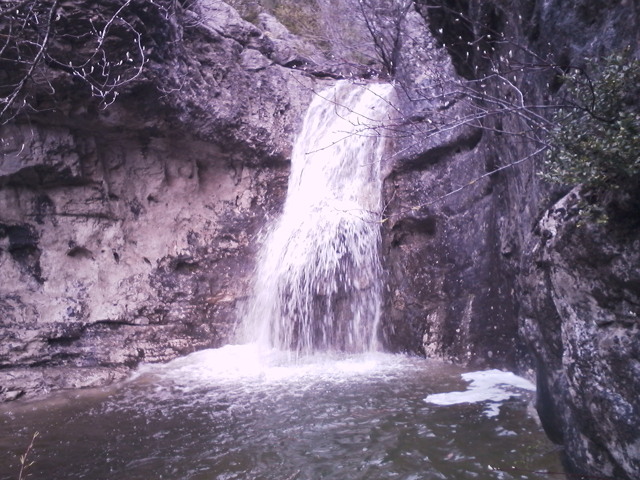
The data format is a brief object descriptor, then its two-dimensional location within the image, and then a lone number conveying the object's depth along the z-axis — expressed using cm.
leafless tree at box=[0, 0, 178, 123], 641
